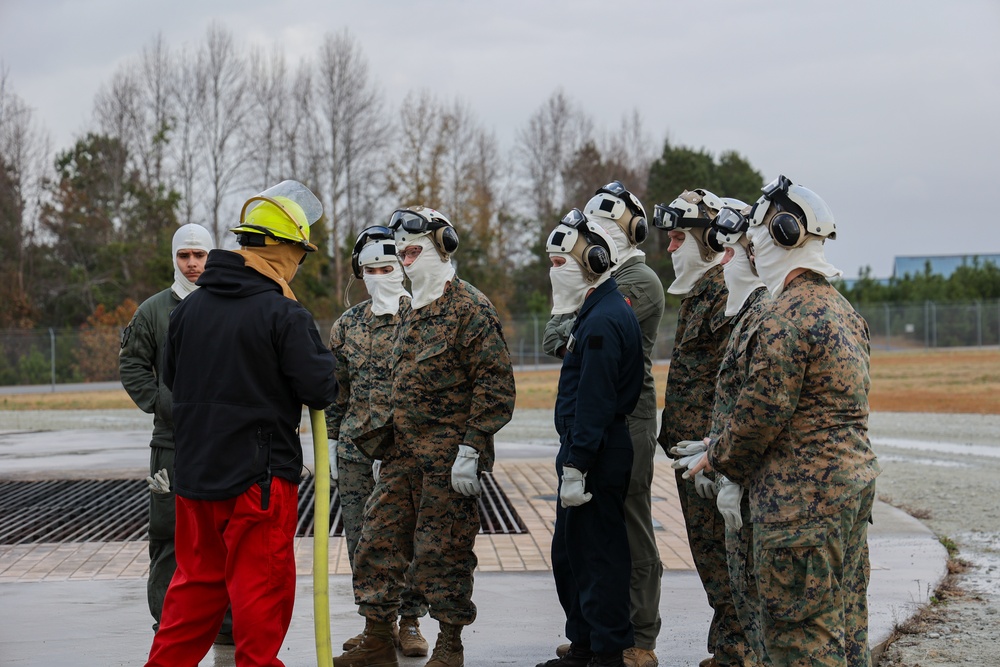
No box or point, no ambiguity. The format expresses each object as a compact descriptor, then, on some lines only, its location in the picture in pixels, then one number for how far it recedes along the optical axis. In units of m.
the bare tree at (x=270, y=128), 45.16
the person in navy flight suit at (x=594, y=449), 4.88
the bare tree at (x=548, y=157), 57.31
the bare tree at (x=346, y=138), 44.69
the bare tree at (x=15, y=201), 44.69
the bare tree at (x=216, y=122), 43.71
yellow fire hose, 4.21
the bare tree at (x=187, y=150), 43.87
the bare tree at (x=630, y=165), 60.50
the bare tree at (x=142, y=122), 45.56
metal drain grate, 8.50
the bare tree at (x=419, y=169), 43.97
